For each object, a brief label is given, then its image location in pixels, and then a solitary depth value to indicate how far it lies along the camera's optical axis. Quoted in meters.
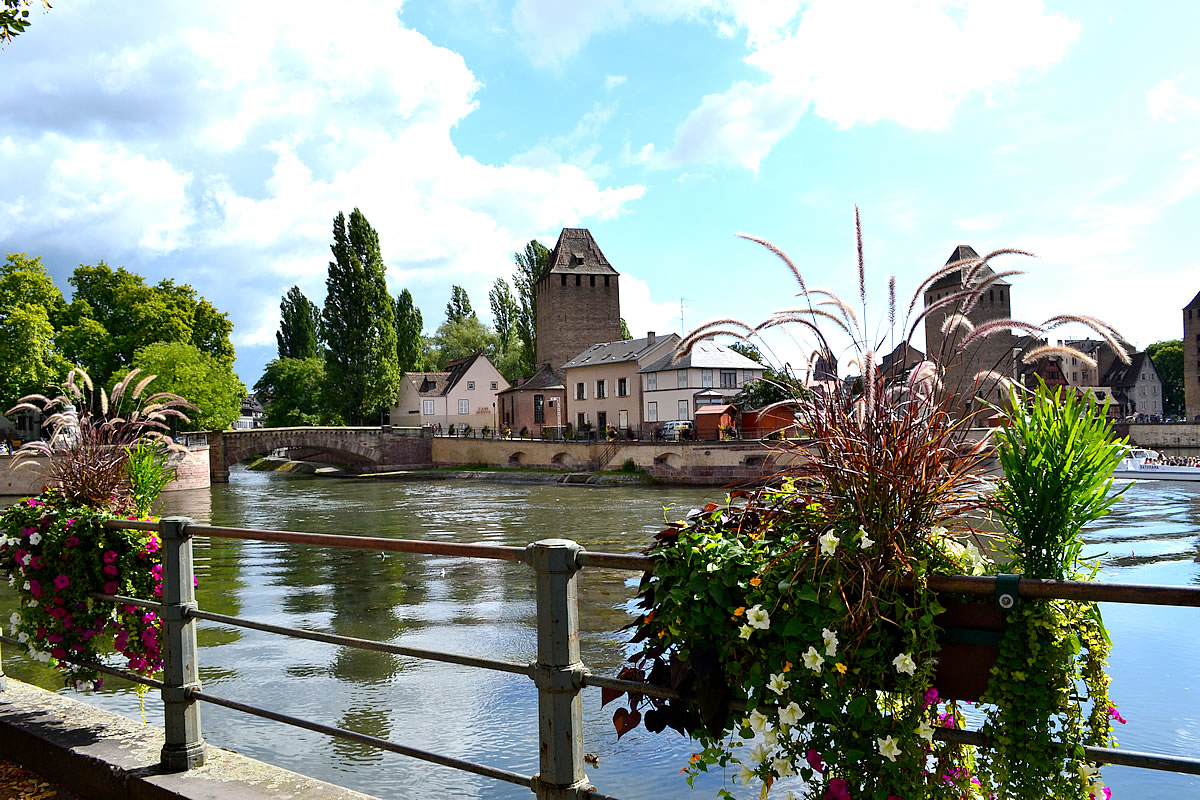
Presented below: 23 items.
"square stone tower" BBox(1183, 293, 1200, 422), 71.00
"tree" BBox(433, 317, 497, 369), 76.75
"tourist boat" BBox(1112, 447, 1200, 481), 36.91
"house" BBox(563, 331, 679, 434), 52.72
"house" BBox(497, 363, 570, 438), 60.84
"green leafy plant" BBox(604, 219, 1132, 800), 2.06
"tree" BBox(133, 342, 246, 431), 43.69
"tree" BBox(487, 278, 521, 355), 74.38
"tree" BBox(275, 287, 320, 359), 84.62
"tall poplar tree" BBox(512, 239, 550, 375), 68.00
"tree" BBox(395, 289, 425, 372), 72.75
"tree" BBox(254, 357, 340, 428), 75.50
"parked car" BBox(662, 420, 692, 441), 44.09
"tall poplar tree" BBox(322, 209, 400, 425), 59.25
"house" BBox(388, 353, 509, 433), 69.06
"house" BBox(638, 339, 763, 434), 47.41
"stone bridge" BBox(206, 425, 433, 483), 49.81
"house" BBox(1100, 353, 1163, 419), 82.00
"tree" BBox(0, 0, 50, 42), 6.04
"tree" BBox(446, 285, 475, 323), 84.19
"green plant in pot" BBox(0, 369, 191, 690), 4.19
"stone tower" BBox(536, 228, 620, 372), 63.50
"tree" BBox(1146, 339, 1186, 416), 81.94
